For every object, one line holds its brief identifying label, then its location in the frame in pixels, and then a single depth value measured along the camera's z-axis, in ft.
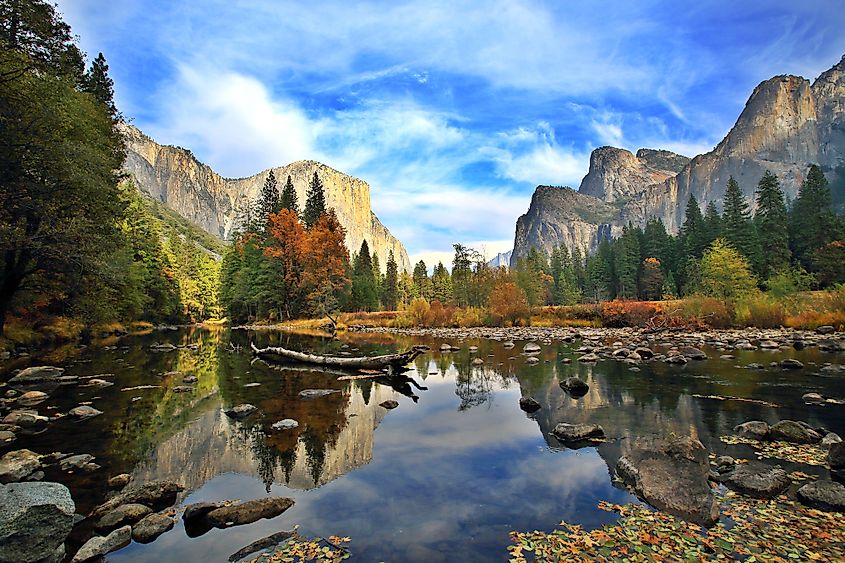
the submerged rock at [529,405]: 34.46
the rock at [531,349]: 71.51
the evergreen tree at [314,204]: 192.86
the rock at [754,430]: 24.43
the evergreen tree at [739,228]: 189.57
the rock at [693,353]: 57.07
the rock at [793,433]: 23.49
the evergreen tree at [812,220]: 176.14
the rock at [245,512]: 16.75
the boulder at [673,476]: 16.21
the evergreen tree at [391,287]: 295.89
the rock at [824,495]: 15.81
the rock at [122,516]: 15.76
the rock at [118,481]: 19.71
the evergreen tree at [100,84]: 92.63
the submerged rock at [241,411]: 32.48
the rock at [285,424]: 29.17
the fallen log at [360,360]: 50.49
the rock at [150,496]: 17.71
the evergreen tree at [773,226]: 178.60
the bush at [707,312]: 98.12
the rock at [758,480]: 17.34
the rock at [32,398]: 34.96
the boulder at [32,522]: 12.70
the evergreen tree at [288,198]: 189.16
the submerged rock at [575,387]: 38.42
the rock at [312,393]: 39.53
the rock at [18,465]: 19.44
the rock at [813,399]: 31.45
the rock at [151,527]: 15.24
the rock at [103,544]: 13.64
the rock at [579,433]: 26.15
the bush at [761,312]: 91.30
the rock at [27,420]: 28.45
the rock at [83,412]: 31.39
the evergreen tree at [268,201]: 185.68
